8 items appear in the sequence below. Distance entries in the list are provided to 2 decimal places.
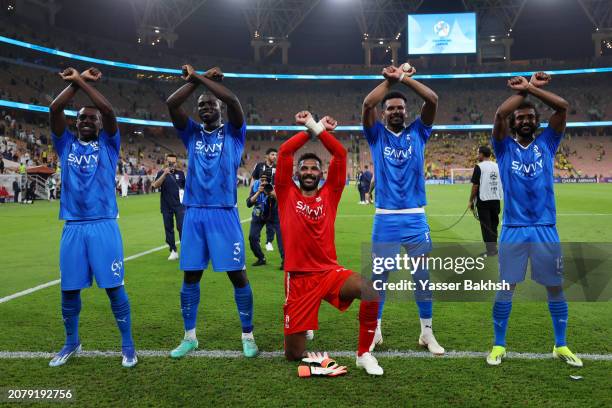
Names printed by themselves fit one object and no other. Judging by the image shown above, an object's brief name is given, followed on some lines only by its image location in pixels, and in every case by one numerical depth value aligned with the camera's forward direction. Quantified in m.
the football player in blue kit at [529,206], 4.10
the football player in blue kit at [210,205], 4.45
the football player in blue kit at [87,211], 4.12
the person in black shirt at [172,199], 9.41
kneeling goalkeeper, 4.09
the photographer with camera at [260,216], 8.54
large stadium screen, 57.00
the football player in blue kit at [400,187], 4.52
